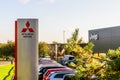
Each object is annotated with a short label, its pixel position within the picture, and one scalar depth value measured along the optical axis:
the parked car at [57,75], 15.96
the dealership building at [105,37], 42.01
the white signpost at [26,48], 7.05
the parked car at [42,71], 20.52
